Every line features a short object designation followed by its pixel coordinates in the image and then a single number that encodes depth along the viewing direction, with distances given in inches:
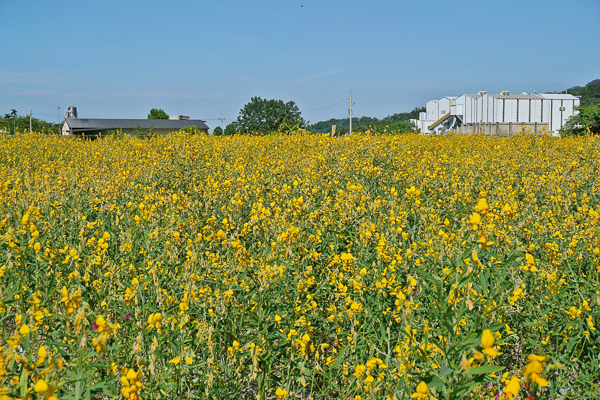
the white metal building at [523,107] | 2034.9
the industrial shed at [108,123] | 2691.9
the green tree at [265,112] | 2935.5
